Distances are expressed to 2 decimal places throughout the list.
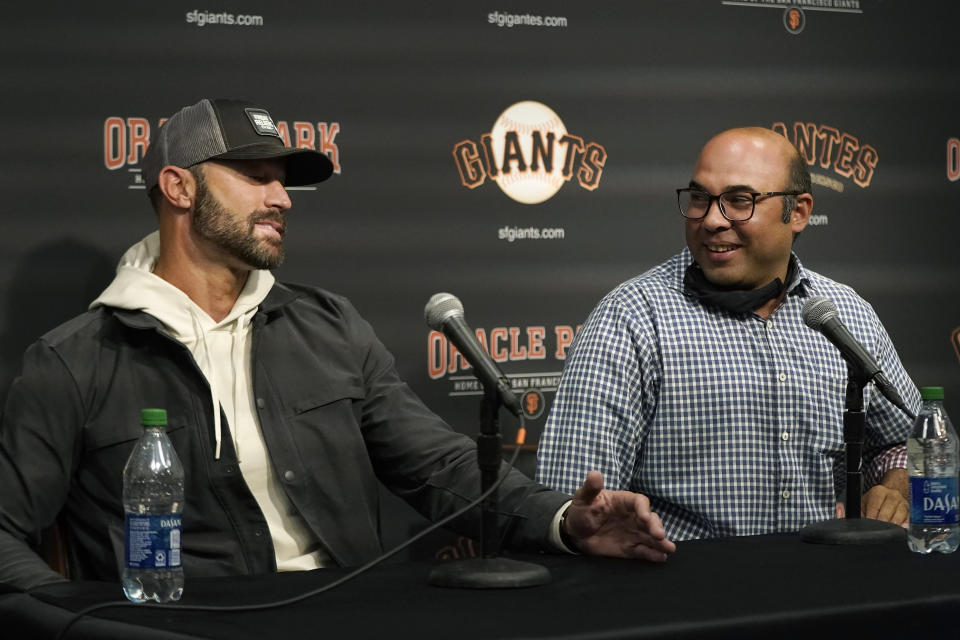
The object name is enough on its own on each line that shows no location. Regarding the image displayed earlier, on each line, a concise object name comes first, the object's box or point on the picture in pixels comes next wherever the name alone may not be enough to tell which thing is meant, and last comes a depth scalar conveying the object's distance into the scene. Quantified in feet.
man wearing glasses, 13.97
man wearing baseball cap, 12.80
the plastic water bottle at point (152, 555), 11.16
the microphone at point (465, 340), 11.16
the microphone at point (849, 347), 12.18
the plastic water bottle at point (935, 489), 11.91
